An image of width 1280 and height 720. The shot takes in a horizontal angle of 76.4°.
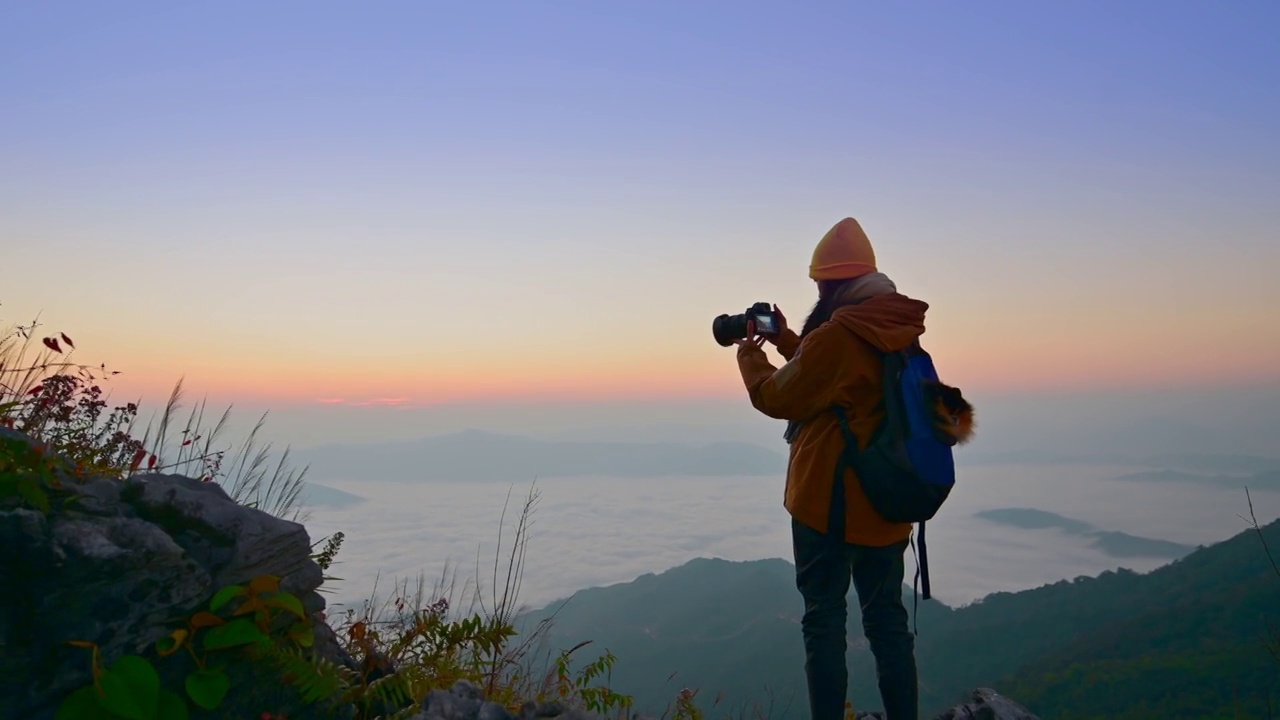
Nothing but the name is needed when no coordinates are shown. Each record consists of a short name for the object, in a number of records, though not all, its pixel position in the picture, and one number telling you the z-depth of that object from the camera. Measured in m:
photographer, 3.47
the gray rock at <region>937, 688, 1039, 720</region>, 4.20
